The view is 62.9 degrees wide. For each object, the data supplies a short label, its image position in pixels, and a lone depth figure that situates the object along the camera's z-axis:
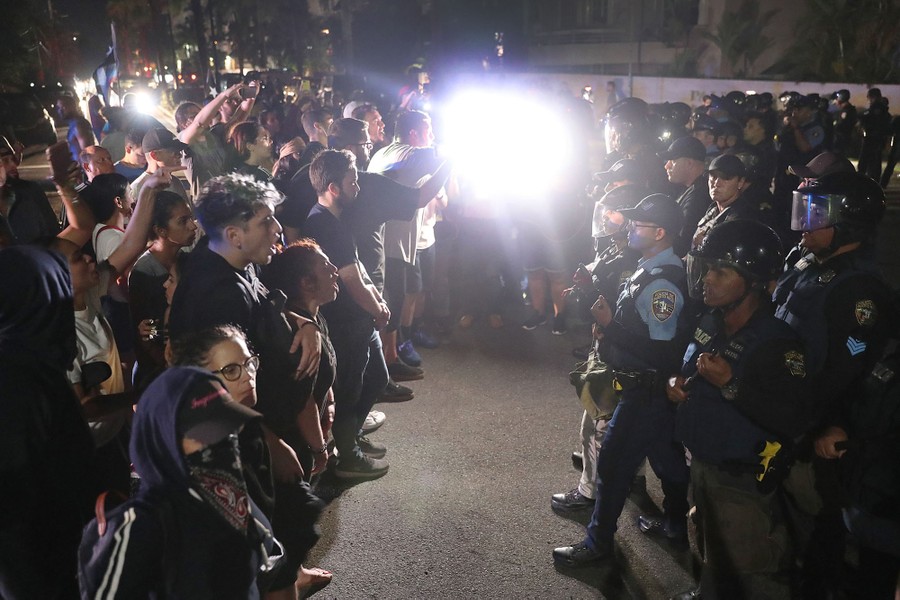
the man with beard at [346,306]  4.98
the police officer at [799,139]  10.35
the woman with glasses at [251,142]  6.97
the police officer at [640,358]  3.75
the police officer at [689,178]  6.27
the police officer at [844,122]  15.30
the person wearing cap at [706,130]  8.43
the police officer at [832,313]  3.52
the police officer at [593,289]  4.52
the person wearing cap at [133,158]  6.95
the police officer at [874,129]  14.73
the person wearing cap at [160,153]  5.86
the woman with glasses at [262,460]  2.51
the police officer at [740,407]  3.17
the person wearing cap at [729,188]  5.39
